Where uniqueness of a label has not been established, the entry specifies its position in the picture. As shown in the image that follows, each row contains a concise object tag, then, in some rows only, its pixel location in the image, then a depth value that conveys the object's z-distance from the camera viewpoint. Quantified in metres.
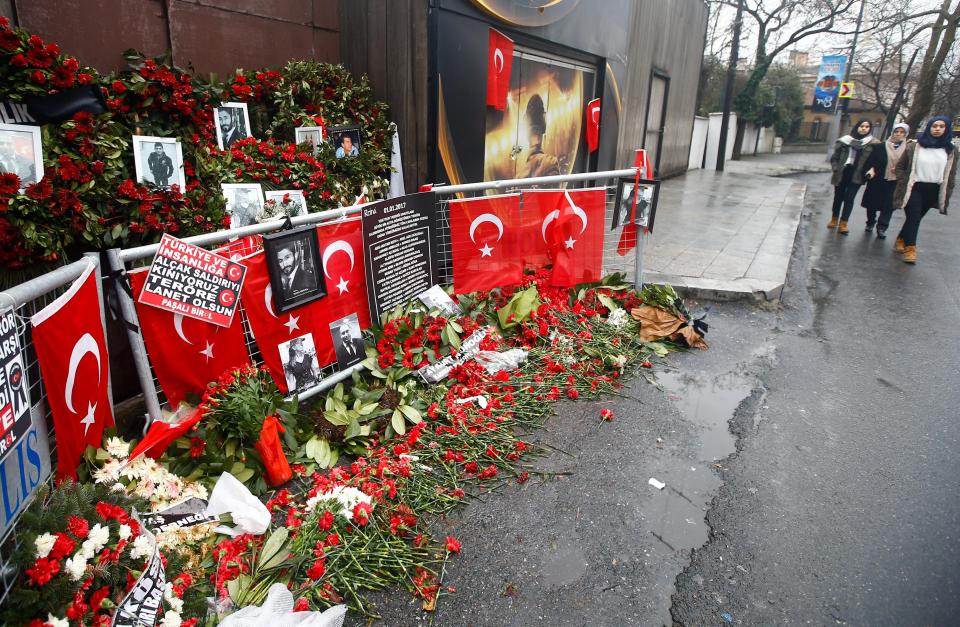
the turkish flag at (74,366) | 2.14
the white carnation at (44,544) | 1.69
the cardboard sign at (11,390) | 1.79
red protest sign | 2.73
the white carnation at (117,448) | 2.39
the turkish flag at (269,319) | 3.19
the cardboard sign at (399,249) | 3.91
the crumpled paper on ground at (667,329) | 4.84
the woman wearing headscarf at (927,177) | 7.61
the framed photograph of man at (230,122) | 4.25
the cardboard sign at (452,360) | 3.89
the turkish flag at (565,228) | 4.90
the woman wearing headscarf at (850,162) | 8.84
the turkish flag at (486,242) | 4.51
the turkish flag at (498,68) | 6.25
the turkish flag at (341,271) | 3.63
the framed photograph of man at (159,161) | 3.48
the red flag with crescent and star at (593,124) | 9.20
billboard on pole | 29.36
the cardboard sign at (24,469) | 1.75
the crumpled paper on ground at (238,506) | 2.53
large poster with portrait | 7.07
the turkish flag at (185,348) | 2.79
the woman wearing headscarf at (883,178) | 8.26
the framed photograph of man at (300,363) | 3.47
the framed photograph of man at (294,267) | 3.26
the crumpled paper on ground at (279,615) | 2.01
